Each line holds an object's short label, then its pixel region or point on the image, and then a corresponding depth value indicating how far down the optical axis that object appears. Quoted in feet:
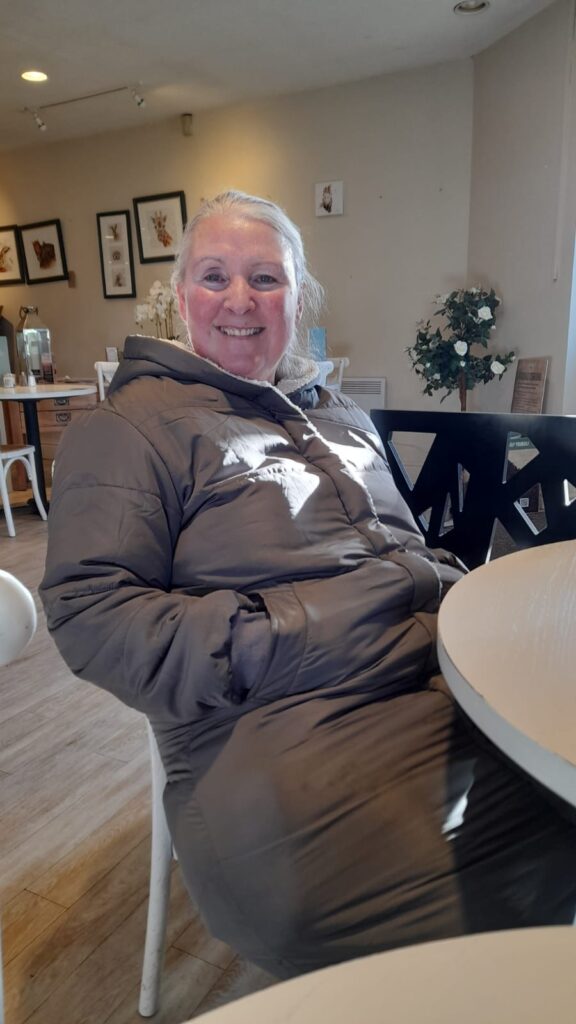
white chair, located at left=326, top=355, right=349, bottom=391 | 13.17
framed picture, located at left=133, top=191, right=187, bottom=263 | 15.76
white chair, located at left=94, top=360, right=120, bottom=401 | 11.45
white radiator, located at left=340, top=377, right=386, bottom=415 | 14.55
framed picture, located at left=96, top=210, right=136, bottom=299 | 16.48
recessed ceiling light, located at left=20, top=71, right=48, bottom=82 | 12.58
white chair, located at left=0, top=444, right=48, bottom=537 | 12.09
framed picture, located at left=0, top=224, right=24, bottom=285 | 18.11
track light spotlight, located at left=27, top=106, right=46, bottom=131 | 14.52
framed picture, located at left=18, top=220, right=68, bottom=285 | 17.46
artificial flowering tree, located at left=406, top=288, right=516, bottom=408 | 11.58
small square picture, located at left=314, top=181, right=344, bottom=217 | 14.06
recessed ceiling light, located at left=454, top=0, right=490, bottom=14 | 10.36
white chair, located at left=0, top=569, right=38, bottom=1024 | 1.88
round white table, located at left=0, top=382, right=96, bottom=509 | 11.91
